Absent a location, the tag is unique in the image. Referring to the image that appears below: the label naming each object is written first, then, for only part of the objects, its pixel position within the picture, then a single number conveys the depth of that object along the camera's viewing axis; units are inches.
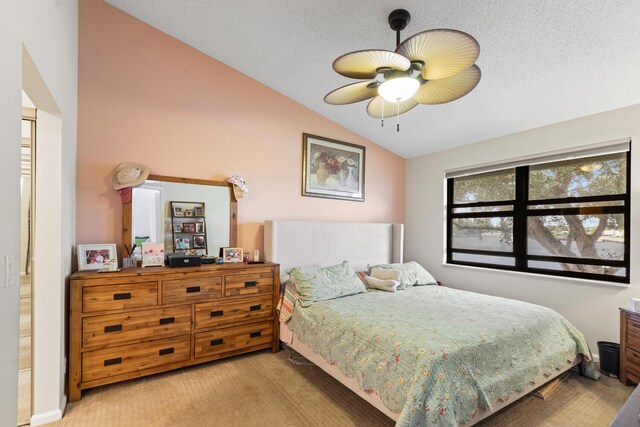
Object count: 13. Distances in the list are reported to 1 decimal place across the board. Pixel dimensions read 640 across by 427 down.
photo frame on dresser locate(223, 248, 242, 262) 125.5
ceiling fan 57.9
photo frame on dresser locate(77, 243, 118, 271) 98.4
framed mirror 112.9
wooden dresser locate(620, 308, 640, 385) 98.5
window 117.2
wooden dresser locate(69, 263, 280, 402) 90.5
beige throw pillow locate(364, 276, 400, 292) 131.9
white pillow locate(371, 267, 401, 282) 140.1
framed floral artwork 153.8
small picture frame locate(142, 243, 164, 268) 108.0
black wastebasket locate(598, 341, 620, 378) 105.8
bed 68.1
